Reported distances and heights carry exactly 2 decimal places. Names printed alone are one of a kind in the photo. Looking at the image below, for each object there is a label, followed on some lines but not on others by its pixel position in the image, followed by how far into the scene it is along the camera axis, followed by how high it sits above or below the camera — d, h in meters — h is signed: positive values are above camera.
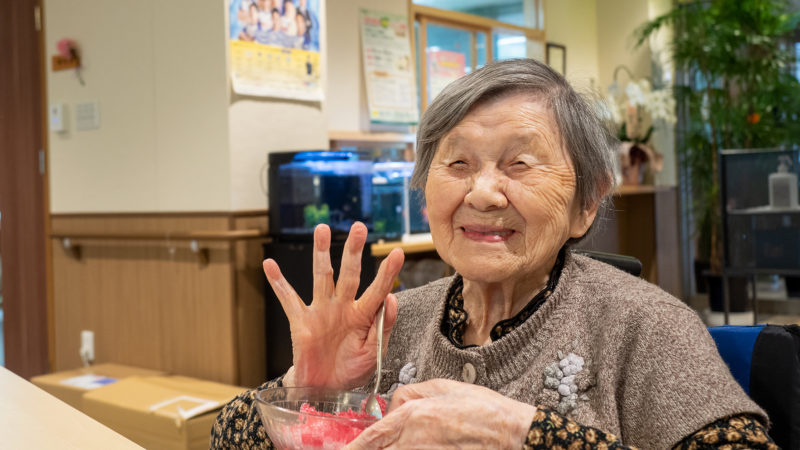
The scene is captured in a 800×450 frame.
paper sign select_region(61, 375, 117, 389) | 3.28 -0.75
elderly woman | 1.01 -0.17
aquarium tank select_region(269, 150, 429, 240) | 3.24 +0.05
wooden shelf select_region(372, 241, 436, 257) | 3.38 -0.22
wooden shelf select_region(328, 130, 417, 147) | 4.21 +0.36
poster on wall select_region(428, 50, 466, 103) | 4.95 +0.86
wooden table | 1.09 -0.33
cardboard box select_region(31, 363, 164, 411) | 3.23 -0.76
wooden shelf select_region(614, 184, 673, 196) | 5.68 +0.02
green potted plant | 5.60 +0.78
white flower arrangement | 6.04 +0.58
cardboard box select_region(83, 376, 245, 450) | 2.73 -0.75
